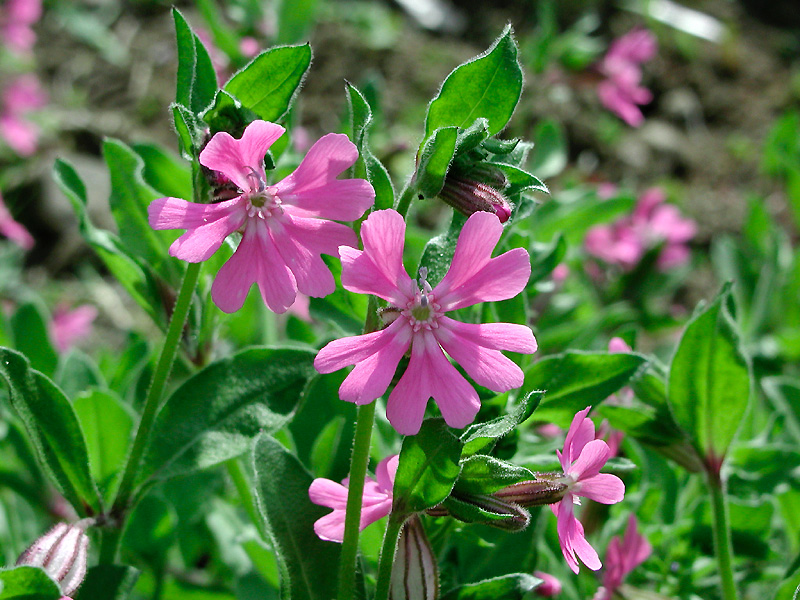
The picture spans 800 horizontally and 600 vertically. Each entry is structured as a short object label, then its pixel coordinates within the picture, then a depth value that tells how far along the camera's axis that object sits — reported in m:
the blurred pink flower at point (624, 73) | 0.50
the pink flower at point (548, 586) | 0.31
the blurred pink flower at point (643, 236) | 0.48
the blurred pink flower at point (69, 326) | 0.50
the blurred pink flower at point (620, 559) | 0.31
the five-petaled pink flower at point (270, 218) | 0.28
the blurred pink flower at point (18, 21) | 0.71
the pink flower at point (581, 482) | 0.28
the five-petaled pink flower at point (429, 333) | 0.27
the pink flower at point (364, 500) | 0.28
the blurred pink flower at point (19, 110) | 0.63
